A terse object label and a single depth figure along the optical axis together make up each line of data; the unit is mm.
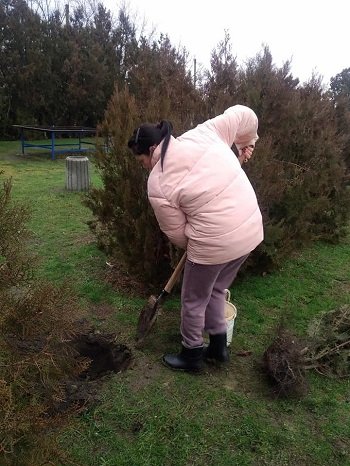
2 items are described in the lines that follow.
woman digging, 2537
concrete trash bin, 9180
